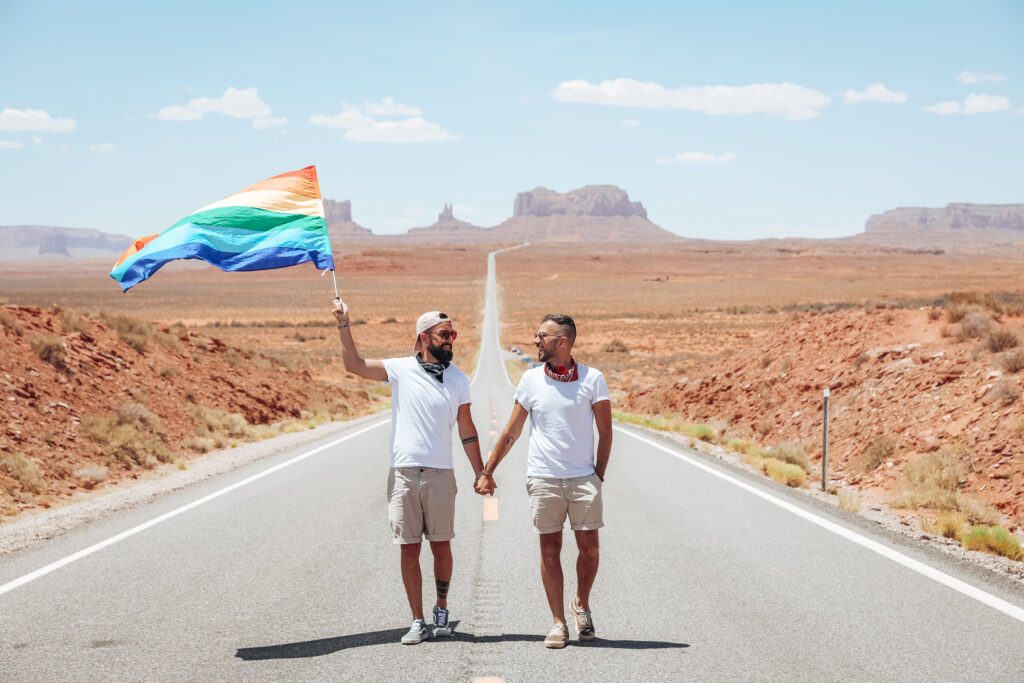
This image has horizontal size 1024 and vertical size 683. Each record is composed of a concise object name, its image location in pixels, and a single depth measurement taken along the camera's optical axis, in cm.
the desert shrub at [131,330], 1947
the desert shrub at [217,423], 1759
